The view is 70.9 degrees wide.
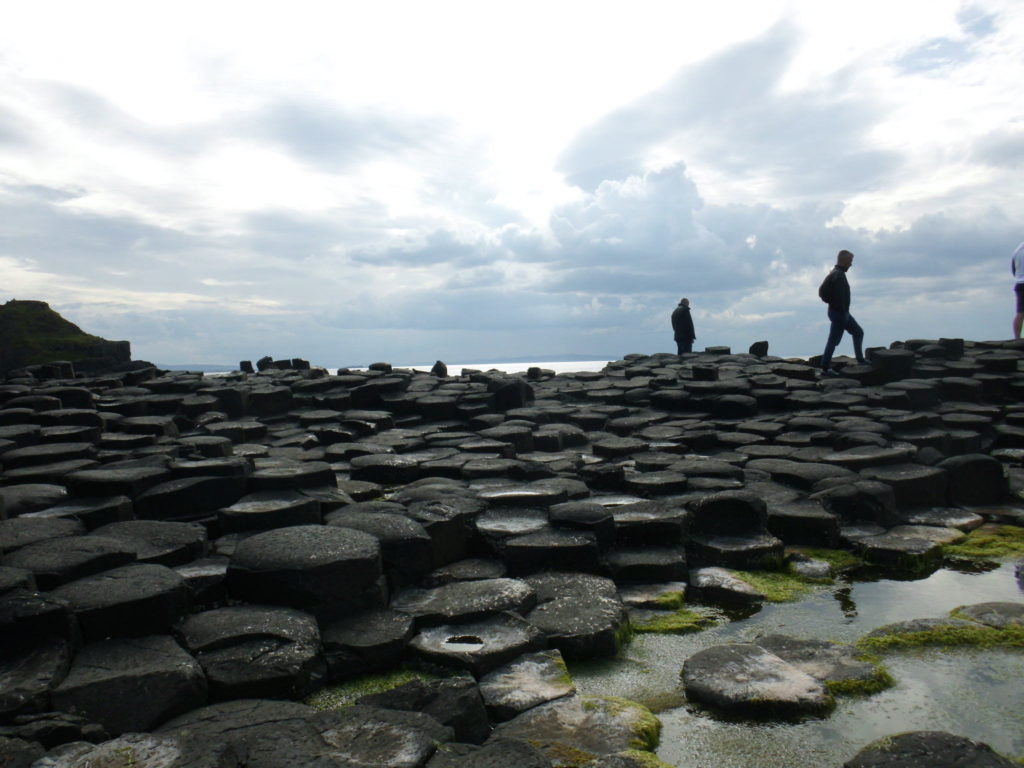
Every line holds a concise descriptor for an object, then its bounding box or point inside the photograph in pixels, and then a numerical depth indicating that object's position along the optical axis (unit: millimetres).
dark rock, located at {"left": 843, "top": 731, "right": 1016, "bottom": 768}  2580
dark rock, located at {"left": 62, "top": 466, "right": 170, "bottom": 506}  5949
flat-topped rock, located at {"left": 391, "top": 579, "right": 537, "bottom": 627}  4168
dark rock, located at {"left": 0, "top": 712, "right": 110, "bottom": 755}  2809
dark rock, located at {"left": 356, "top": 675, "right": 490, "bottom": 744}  3160
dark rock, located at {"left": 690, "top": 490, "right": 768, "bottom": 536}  5742
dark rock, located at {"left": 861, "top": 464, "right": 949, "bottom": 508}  6645
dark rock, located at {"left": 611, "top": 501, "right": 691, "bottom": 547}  5508
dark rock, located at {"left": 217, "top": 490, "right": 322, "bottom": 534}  5320
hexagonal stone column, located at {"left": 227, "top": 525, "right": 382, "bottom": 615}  4098
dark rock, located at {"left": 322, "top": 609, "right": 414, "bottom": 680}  3795
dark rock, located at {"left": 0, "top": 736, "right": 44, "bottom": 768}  2617
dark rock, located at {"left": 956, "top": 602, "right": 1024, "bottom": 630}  4062
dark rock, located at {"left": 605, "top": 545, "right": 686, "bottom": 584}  5105
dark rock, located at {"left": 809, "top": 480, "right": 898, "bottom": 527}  6160
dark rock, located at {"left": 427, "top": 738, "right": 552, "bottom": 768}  2678
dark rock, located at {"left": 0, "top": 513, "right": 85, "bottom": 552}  4598
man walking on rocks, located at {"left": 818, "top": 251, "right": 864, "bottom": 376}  12219
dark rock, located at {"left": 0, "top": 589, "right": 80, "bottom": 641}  3373
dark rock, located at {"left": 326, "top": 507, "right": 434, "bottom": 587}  4754
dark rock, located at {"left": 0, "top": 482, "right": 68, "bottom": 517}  5734
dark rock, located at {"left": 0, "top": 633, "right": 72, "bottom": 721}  3025
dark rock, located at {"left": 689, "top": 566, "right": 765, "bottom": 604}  4762
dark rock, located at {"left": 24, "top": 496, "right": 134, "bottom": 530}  5414
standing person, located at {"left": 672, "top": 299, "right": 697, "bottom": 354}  17922
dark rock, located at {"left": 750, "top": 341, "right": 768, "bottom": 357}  16500
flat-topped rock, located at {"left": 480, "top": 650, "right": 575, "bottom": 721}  3369
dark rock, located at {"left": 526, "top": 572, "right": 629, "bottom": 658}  4004
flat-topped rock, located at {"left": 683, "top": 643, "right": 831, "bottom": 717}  3236
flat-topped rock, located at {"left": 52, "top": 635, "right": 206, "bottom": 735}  3115
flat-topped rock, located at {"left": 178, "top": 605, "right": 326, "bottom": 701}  3383
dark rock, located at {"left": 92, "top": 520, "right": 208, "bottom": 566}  4727
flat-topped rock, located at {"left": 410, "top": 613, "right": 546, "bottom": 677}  3729
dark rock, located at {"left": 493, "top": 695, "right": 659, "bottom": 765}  2990
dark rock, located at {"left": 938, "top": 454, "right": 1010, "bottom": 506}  6945
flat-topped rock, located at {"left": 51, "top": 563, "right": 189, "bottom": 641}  3586
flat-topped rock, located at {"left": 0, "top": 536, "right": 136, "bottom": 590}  3996
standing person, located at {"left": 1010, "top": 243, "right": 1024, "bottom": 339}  12758
